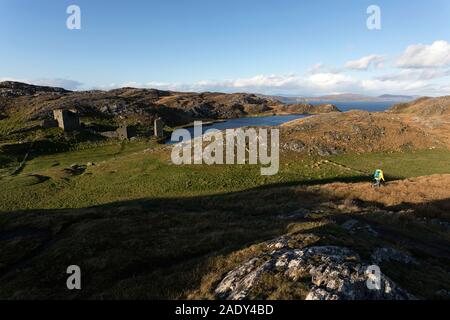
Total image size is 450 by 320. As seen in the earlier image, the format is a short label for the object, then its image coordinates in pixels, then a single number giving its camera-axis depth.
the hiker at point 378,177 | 38.56
